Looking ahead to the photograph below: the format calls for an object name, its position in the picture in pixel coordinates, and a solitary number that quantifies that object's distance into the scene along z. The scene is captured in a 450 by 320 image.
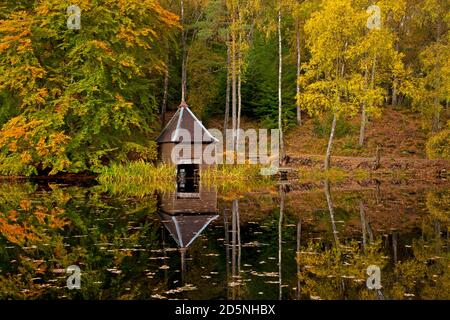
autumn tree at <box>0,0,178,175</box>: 26.72
